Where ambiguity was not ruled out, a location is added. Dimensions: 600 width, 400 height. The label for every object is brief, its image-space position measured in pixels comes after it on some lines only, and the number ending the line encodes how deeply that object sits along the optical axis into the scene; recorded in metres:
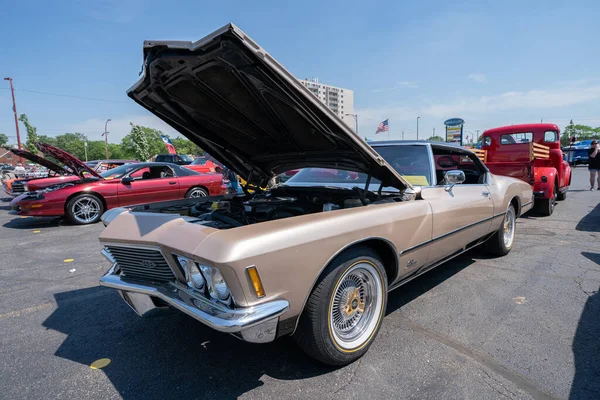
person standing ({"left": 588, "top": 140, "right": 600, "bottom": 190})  10.50
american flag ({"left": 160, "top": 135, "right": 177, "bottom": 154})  23.09
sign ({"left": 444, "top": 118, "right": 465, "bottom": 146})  34.88
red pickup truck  6.89
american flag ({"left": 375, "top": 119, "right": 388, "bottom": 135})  37.56
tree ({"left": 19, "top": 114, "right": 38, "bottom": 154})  36.70
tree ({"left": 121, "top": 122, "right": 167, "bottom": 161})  47.12
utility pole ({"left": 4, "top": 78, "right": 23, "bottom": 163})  29.85
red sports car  6.73
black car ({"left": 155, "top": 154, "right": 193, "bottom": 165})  19.48
